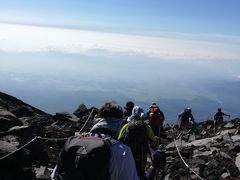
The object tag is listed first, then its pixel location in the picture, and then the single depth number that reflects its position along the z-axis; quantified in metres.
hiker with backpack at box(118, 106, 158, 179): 4.94
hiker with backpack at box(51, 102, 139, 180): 2.56
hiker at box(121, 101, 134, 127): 7.81
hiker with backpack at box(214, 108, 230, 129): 15.64
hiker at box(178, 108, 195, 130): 13.04
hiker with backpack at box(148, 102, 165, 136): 10.09
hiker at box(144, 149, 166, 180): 4.24
